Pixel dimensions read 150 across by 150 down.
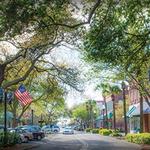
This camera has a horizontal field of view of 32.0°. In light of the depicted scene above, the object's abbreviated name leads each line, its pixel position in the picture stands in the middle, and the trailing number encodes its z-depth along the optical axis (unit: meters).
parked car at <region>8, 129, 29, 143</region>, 25.70
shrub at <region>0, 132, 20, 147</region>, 20.55
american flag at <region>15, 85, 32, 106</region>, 22.88
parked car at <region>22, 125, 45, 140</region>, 30.94
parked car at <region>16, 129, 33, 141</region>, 27.20
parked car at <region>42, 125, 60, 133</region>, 58.18
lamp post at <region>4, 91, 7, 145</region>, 20.63
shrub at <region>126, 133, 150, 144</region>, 23.62
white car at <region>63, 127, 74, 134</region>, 54.02
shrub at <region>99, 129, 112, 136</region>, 42.20
